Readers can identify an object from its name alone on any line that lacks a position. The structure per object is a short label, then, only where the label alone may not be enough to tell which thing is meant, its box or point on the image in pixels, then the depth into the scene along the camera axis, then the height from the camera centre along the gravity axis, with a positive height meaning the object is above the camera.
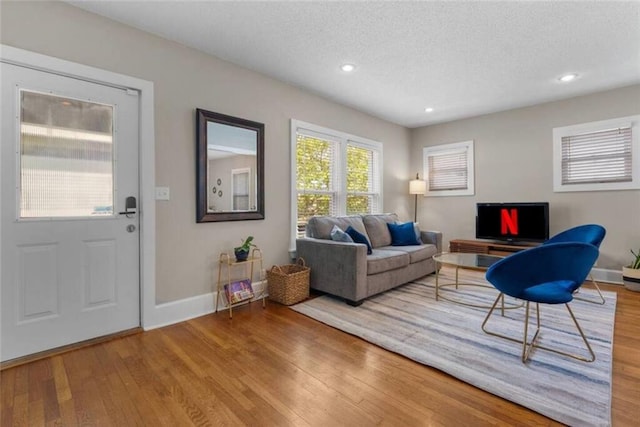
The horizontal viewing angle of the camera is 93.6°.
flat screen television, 4.23 -0.13
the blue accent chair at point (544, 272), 1.76 -0.37
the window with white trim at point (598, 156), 3.76 +0.75
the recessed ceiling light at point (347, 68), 3.12 +1.53
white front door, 1.98 +0.01
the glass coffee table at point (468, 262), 2.90 -0.50
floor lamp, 5.37 +0.47
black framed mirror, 2.82 +0.46
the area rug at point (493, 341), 1.60 -0.95
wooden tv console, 4.31 -0.51
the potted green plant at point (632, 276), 3.40 -0.73
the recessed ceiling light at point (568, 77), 3.39 +1.56
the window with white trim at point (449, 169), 5.09 +0.78
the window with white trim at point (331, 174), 3.83 +0.57
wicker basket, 3.08 -0.76
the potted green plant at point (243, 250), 2.94 -0.37
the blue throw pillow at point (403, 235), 4.12 -0.31
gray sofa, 2.99 -0.52
